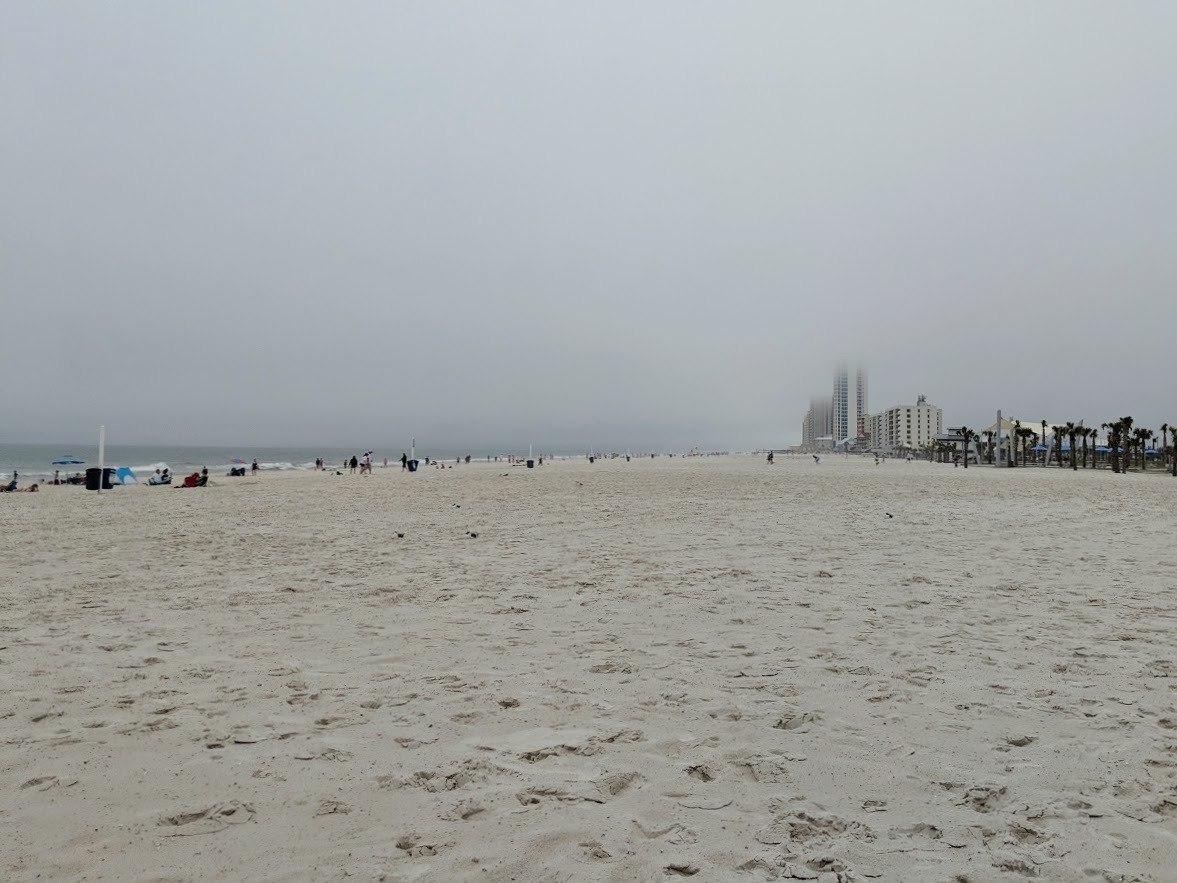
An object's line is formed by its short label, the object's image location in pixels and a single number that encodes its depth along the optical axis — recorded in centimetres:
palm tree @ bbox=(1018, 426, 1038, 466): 6594
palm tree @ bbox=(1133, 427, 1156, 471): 6538
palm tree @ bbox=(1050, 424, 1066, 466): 6488
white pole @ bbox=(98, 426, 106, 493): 2292
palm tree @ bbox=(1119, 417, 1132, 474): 5366
